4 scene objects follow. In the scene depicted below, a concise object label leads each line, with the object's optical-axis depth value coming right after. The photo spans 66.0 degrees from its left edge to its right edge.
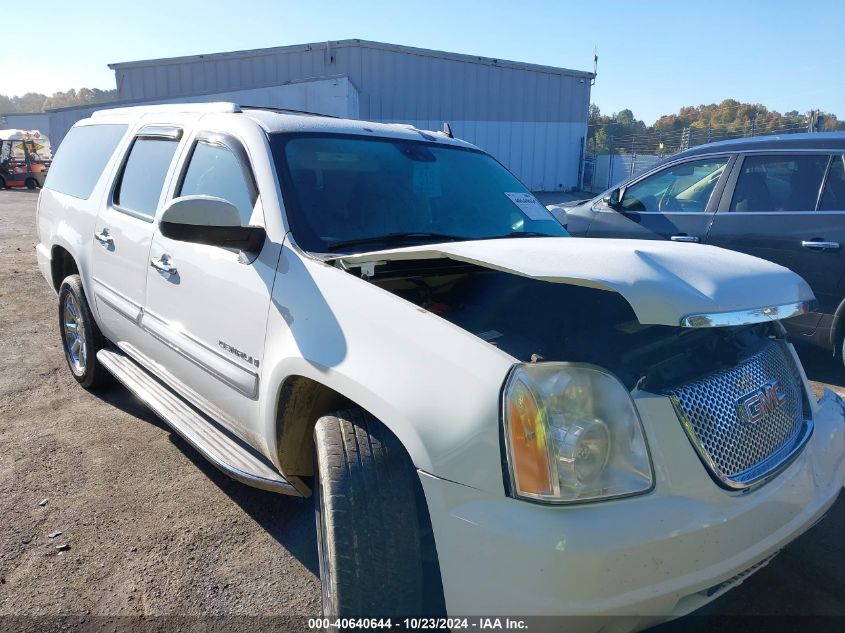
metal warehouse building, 22.05
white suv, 1.74
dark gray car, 4.78
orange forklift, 28.73
